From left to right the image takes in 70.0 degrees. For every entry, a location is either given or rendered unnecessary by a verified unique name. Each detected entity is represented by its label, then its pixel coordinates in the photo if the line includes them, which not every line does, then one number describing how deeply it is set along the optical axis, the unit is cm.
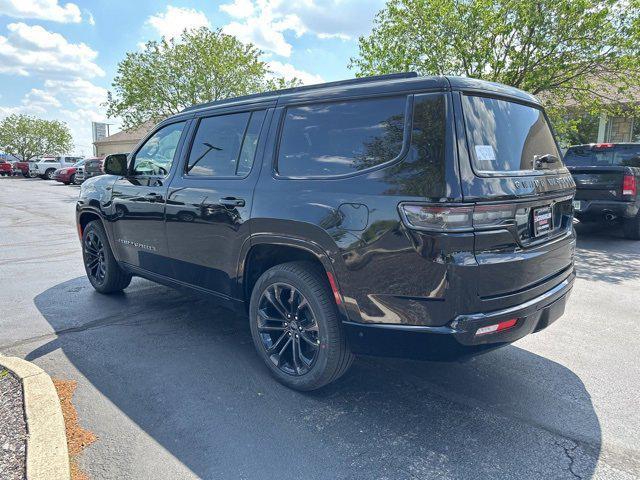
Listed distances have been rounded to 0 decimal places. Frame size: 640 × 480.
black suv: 235
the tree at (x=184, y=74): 2259
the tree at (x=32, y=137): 5719
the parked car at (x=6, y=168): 3912
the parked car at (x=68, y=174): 2719
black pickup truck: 791
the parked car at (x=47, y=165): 3291
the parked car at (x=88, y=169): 2502
